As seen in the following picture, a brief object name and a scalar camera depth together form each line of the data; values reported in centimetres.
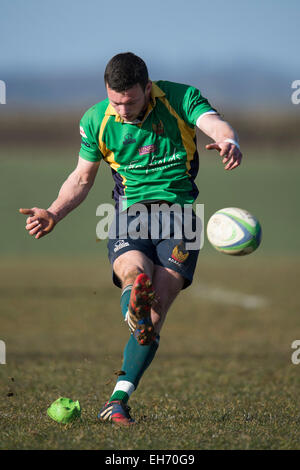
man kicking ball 1234
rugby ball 1327
